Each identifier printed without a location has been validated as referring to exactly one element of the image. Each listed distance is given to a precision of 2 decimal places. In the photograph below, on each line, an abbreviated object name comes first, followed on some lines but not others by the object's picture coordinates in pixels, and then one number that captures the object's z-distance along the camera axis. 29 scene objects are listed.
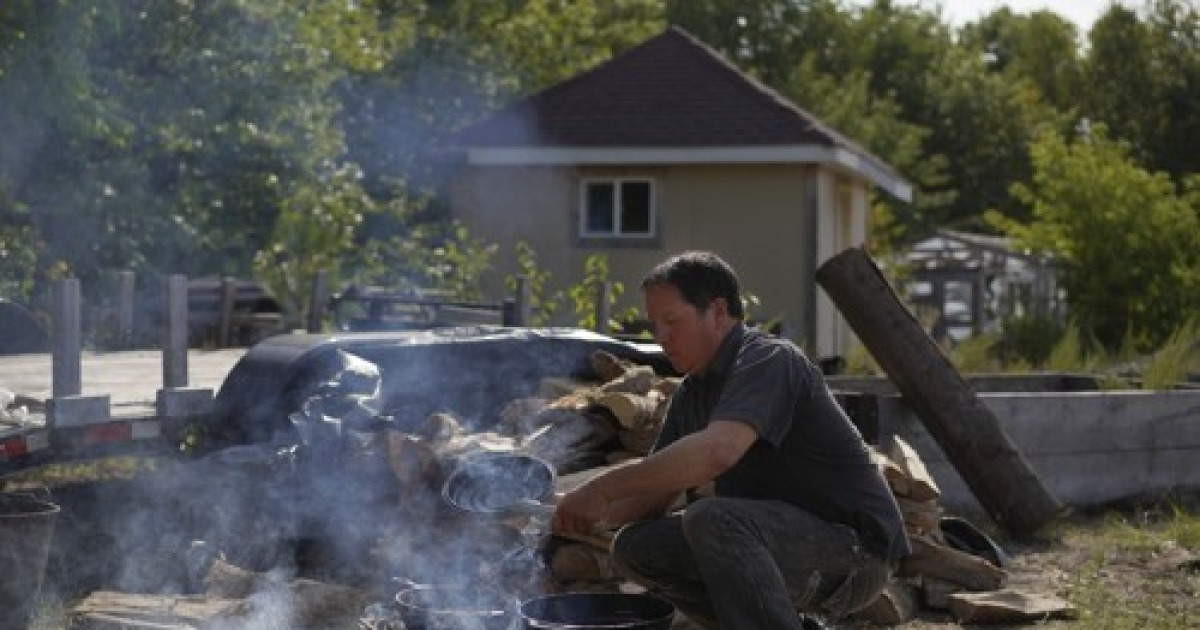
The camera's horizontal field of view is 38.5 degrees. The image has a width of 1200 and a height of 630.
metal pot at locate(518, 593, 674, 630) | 5.05
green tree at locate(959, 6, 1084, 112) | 52.47
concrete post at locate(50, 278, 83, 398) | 7.27
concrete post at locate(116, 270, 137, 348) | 9.28
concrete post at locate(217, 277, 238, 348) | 13.16
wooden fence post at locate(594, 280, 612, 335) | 11.40
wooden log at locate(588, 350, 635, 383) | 7.88
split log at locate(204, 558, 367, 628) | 6.45
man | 4.73
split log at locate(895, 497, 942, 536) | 7.37
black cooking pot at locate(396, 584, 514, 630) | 5.34
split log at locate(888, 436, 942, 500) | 7.44
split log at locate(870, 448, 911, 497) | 7.36
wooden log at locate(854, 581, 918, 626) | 6.93
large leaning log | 8.96
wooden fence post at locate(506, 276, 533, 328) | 10.34
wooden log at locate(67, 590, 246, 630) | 6.05
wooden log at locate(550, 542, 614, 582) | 6.62
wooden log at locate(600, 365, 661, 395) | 7.45
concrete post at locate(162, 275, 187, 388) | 7.66
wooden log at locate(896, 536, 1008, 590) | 7.28
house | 17.64
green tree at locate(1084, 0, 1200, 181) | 40.03
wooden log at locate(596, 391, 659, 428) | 7.14
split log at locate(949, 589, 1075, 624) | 7.09
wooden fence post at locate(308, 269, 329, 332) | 11.30
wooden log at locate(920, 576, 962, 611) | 7.30
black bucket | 6.00
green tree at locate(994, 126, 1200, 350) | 18.70
